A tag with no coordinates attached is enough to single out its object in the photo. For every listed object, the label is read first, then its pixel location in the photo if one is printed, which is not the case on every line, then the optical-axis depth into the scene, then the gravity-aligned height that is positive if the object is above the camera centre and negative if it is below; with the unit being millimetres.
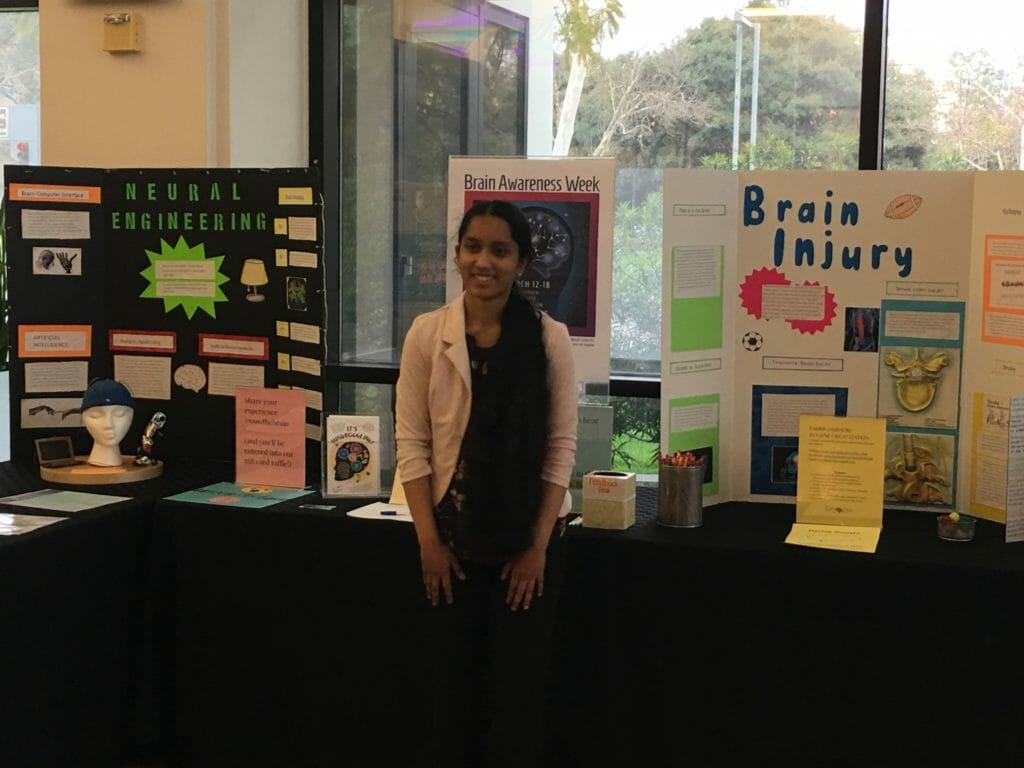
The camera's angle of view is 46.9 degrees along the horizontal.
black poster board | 3365 -6
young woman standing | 2330 -358
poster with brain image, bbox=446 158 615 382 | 2955 +128
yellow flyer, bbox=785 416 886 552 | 2766 -412
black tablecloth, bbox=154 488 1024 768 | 2490 -788
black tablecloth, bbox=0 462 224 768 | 2576 -805
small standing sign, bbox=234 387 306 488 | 3197 -399
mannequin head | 3221 -347
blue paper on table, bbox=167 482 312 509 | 2984 -528
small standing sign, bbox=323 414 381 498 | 3062 -431
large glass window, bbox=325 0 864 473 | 3434 +571
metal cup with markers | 2777 -463
